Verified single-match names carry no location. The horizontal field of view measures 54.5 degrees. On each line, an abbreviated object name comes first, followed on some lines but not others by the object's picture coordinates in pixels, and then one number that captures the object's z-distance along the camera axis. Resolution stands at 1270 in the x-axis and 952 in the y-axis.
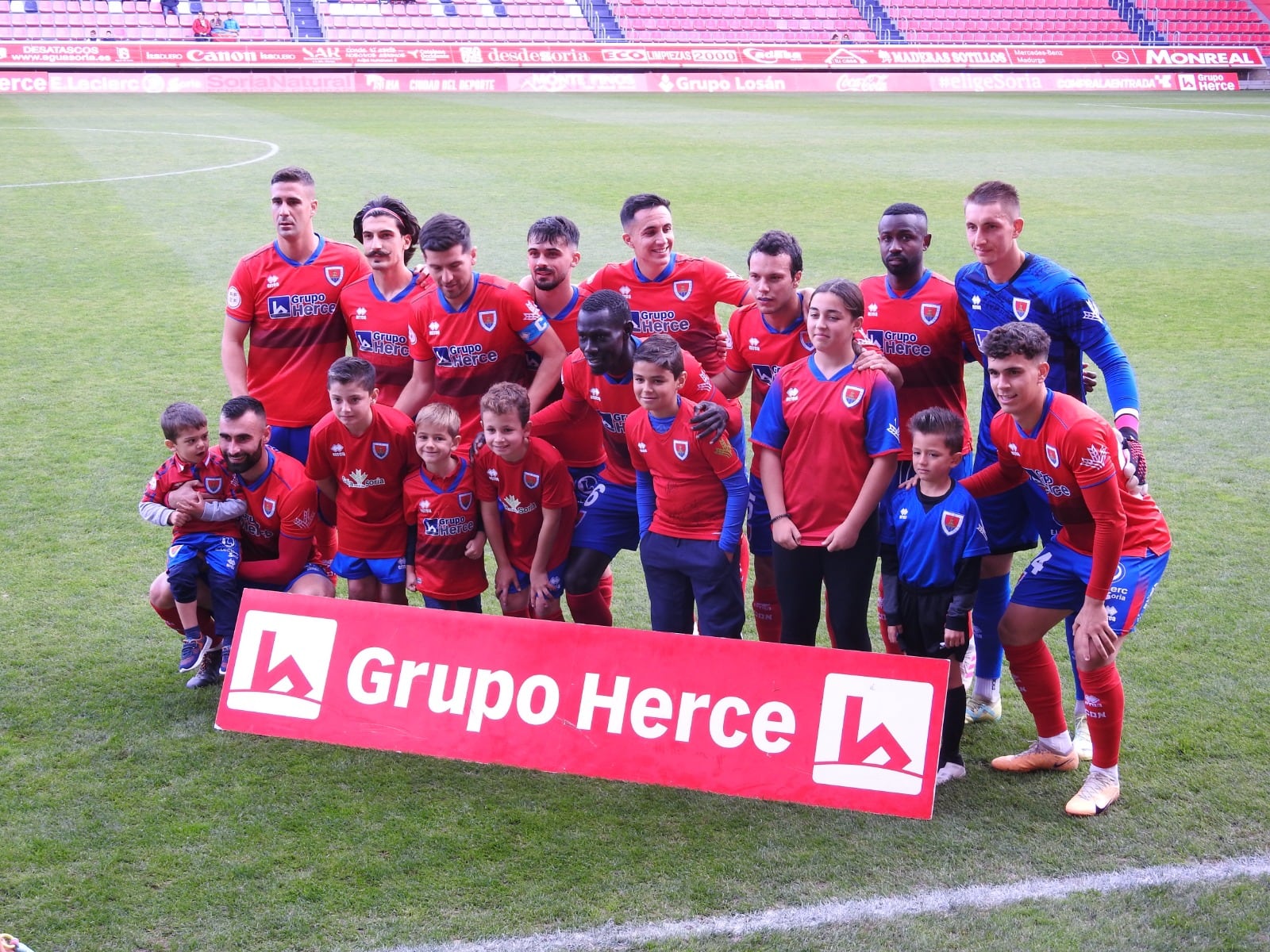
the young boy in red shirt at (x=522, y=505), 4.96
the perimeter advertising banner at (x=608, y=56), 33.59
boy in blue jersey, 4.43
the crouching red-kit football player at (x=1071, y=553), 4.17
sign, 4.23
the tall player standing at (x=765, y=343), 4.97
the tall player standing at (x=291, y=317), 5.87
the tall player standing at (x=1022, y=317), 4.73
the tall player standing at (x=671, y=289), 5.54
